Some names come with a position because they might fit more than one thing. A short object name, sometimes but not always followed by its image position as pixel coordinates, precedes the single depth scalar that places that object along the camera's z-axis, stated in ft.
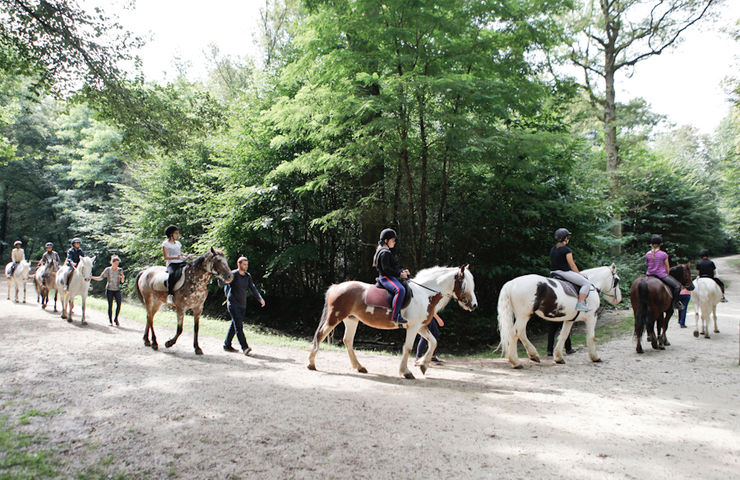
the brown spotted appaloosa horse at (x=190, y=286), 25.53
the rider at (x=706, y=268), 31.99
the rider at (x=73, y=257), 37.65
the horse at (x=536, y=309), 24.85
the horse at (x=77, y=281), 37.52
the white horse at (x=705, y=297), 30.78
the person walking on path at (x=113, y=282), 37.65
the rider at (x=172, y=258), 25.75
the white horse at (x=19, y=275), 50.52
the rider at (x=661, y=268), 27.91
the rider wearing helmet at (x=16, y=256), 49.16
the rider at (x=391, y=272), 21.44
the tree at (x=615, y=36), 59.67
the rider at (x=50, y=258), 44.29
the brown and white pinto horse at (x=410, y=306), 22.02
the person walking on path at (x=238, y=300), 27.84
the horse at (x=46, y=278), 44.62
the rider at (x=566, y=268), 25.20
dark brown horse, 26.53
